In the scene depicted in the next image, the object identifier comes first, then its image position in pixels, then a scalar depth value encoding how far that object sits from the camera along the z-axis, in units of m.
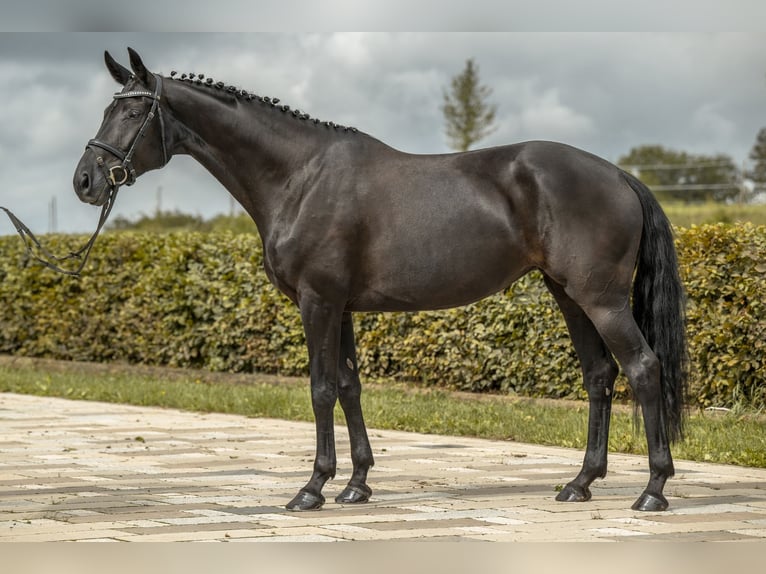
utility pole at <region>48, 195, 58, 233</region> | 35.27
